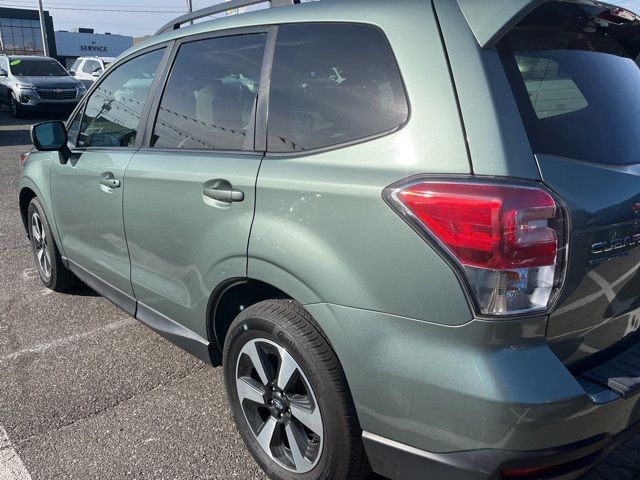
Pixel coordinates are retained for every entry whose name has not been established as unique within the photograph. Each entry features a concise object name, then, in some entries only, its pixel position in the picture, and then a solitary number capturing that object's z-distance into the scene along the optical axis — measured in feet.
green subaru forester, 5.44
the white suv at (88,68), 75.03
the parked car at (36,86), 54.85
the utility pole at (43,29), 117.29
